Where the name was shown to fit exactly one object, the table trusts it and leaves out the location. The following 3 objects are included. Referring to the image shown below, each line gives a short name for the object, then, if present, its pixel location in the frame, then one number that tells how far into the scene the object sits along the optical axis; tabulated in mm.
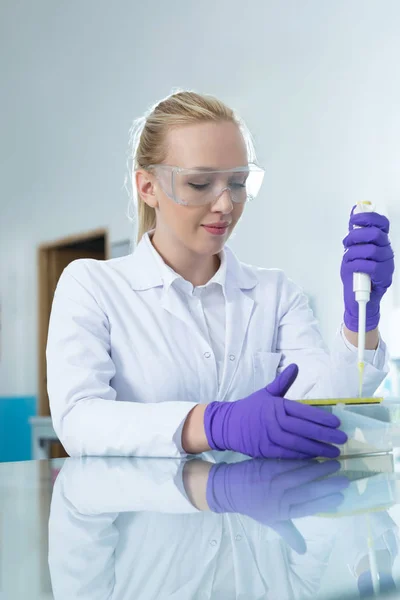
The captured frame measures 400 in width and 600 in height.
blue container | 6074
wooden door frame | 6047
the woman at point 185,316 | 1388
